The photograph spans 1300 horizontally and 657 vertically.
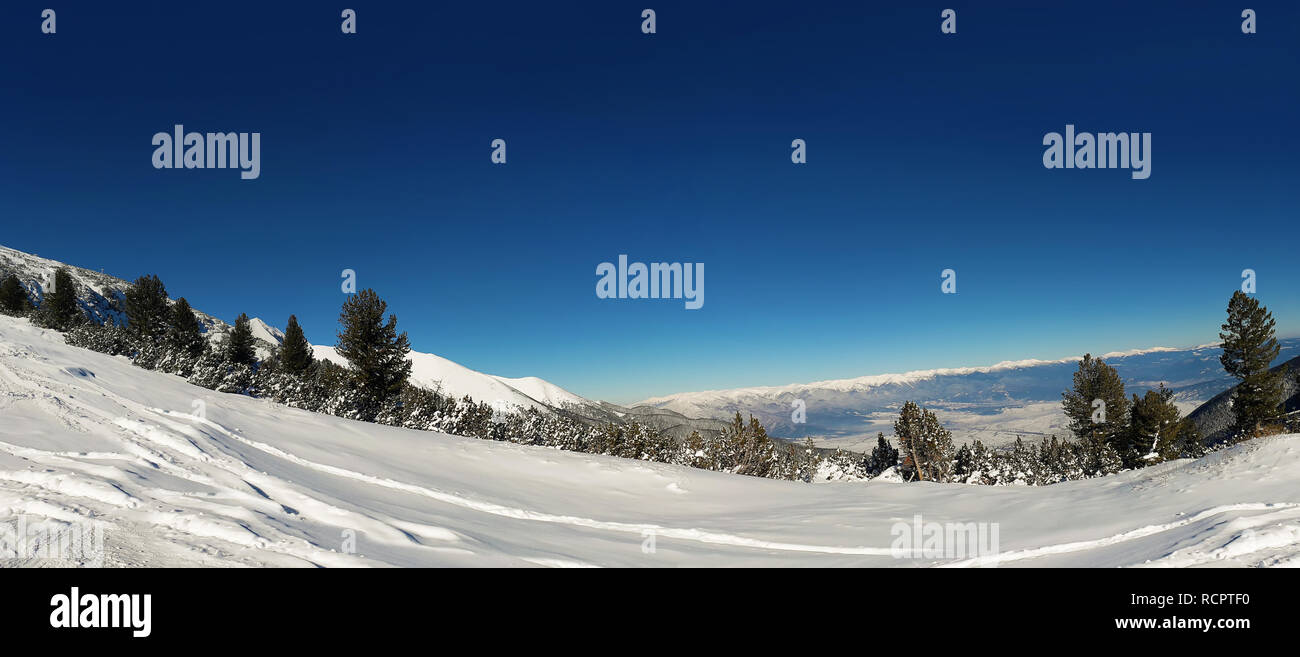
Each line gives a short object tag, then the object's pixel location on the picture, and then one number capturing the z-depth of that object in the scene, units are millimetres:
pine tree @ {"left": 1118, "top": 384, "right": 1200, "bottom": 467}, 37656
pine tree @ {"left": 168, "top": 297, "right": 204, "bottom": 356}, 45094
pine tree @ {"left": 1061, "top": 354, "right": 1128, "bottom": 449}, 44938
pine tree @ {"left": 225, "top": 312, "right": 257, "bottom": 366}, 52122
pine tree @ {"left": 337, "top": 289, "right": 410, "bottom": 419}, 34312
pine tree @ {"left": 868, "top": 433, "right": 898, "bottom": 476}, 70006
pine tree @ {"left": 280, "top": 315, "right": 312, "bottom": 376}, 52625
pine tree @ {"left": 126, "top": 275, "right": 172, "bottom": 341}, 47250
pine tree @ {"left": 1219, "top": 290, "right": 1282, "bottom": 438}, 35438
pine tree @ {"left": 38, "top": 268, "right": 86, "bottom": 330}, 43188
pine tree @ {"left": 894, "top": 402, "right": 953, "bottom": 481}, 52031
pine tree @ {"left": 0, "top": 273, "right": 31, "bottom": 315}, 46719
